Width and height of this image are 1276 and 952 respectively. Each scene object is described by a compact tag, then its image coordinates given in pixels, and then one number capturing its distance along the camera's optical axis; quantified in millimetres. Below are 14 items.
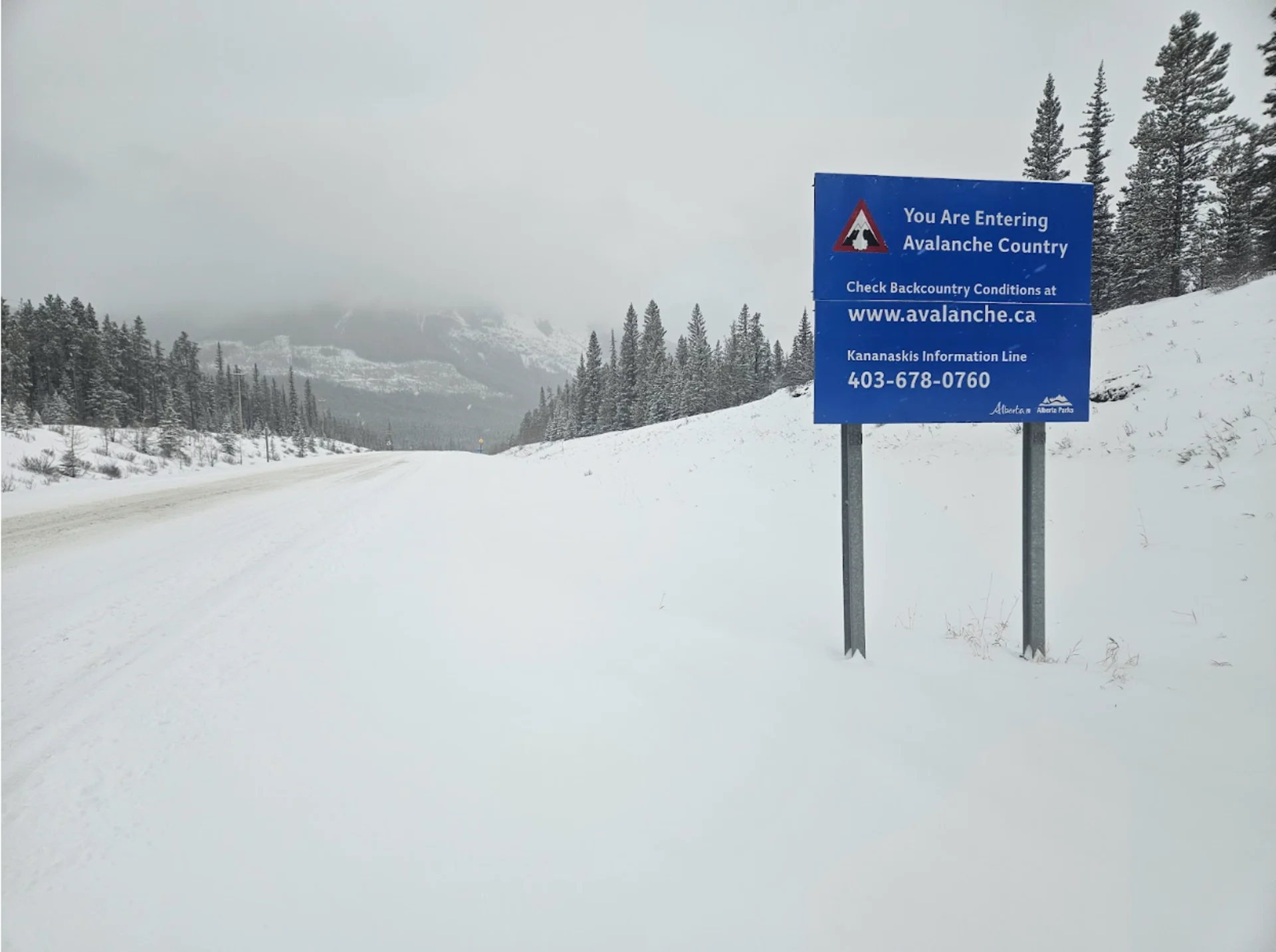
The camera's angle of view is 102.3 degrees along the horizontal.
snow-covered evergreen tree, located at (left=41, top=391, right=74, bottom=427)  37212
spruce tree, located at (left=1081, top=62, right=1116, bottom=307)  33156
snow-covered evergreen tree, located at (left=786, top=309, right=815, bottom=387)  61219
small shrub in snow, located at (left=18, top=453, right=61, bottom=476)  18855
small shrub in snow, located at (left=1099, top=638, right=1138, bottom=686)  4020
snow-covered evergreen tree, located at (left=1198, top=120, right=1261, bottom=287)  25594
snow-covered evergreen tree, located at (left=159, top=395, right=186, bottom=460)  32438
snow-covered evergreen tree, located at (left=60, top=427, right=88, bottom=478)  19797
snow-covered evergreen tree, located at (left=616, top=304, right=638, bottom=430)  68062
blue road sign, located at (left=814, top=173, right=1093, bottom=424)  4270
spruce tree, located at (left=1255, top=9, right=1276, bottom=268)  18594
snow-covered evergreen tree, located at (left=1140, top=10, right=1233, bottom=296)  26438
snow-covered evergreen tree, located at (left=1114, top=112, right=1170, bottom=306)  29922
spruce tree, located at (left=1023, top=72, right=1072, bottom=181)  34281
